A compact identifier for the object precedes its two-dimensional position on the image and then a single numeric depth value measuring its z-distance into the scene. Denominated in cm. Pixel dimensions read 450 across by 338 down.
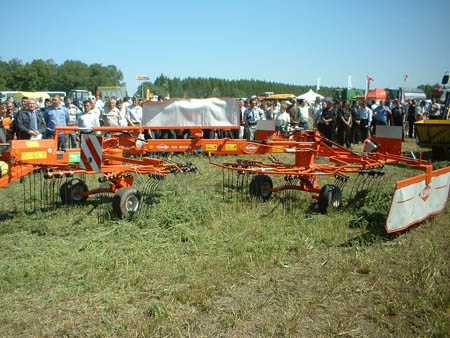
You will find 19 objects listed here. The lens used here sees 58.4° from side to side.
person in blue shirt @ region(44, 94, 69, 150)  937
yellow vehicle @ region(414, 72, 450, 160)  1121
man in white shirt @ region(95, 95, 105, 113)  1658
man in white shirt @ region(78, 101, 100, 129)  996
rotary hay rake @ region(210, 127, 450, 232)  549
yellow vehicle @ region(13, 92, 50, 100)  3469
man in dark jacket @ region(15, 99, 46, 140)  819
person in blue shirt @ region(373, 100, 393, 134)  1423
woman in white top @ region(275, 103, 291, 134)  1280
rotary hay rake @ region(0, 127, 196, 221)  514
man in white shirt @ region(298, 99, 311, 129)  1354
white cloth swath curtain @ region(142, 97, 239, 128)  1073
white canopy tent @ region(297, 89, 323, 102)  3612
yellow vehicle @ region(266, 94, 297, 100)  3818
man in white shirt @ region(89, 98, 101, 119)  1029
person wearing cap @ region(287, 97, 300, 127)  1383
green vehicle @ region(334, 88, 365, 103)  3611
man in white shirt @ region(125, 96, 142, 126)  1223
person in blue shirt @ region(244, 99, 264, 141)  1394
